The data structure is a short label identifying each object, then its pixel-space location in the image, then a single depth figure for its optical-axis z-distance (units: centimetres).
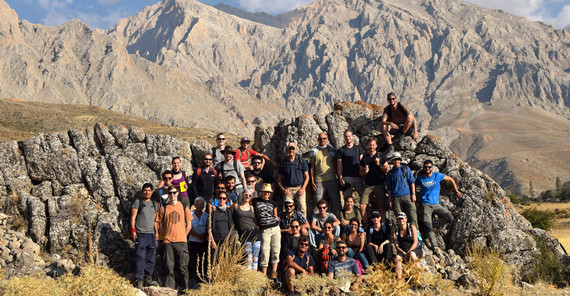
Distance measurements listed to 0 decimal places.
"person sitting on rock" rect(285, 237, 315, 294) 874
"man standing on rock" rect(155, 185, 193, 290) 931
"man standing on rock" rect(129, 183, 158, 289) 955
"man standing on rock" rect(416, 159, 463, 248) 1102
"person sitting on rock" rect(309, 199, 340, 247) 978
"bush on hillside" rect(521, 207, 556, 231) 2518
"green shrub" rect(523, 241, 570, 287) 1083
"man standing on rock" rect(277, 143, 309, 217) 1102
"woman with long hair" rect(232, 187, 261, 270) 941
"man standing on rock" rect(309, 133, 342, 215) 1144
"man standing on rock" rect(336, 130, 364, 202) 1146
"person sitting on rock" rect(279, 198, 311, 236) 974
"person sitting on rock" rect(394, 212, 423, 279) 932
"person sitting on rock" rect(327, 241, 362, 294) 846
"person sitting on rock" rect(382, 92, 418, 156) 1244
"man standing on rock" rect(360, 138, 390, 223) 1118
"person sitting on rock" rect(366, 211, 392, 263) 936
